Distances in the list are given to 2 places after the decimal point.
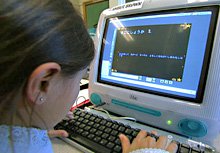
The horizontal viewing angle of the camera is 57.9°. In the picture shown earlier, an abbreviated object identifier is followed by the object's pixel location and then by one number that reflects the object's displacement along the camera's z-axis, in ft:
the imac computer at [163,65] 1.54
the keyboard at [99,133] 1.55
